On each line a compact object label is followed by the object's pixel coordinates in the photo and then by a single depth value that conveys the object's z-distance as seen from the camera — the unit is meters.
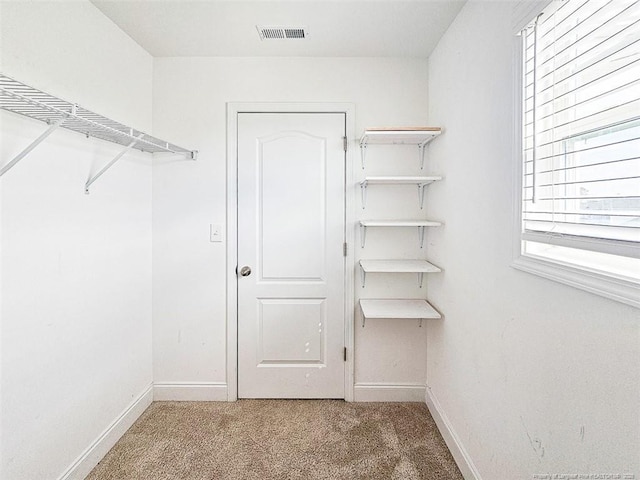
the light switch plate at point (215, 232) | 2.51
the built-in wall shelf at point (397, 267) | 2.21
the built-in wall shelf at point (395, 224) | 2.21
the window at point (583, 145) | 0.88
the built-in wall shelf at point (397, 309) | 2.21
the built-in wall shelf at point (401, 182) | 2.18
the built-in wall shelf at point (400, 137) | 2.14
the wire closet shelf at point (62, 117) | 1.17
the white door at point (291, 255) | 2.48
